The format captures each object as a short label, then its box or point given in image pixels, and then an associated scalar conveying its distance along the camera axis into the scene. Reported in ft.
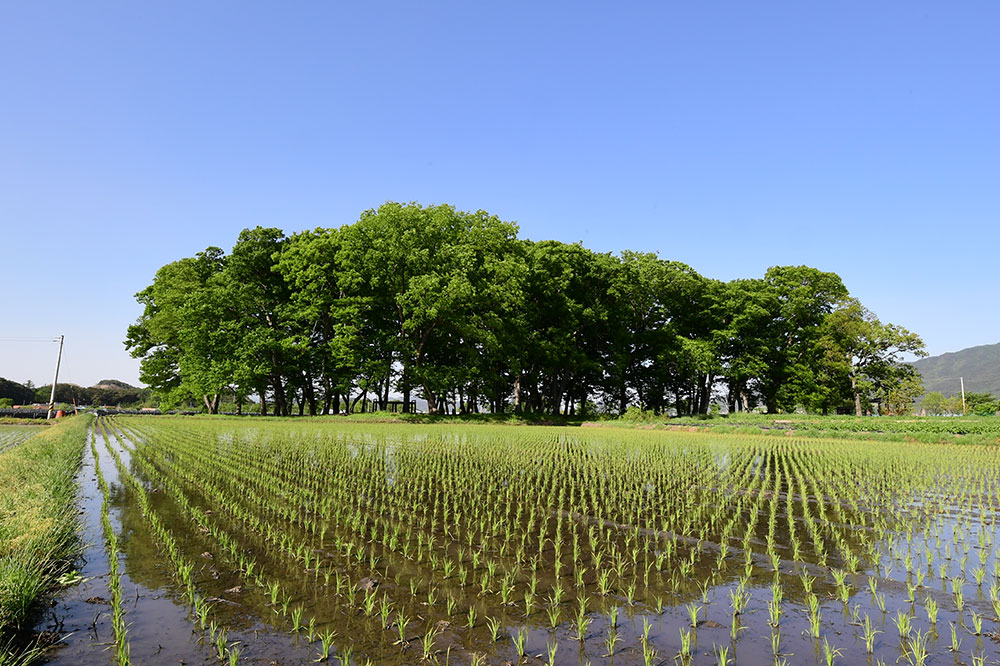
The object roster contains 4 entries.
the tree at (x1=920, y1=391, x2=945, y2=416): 258.10
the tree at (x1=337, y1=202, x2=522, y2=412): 124.88
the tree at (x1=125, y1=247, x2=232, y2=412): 126.41
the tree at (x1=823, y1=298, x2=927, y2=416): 146.41
